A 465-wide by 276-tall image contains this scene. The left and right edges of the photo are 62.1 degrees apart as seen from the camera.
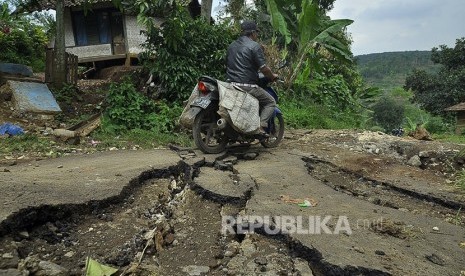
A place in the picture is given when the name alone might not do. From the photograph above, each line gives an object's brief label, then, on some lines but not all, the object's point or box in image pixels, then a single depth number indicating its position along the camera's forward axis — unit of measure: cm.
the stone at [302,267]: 202
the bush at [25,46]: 1315
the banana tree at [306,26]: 829
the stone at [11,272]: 169
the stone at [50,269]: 181
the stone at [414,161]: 540
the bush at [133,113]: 638
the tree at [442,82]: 2155
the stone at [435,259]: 219
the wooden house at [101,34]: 1416
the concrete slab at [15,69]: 780
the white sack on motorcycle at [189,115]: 461
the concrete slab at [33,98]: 677
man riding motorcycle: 476
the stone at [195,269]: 201
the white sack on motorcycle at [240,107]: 448
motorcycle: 451
